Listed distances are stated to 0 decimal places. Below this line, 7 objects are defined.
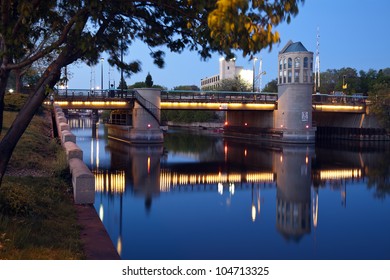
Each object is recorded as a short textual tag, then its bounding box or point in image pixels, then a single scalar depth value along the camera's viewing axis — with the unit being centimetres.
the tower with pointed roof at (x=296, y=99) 6575
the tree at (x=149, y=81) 7766
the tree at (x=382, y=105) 7255
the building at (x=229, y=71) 18159
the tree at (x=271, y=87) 13845
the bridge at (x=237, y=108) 6259
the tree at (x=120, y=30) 769
